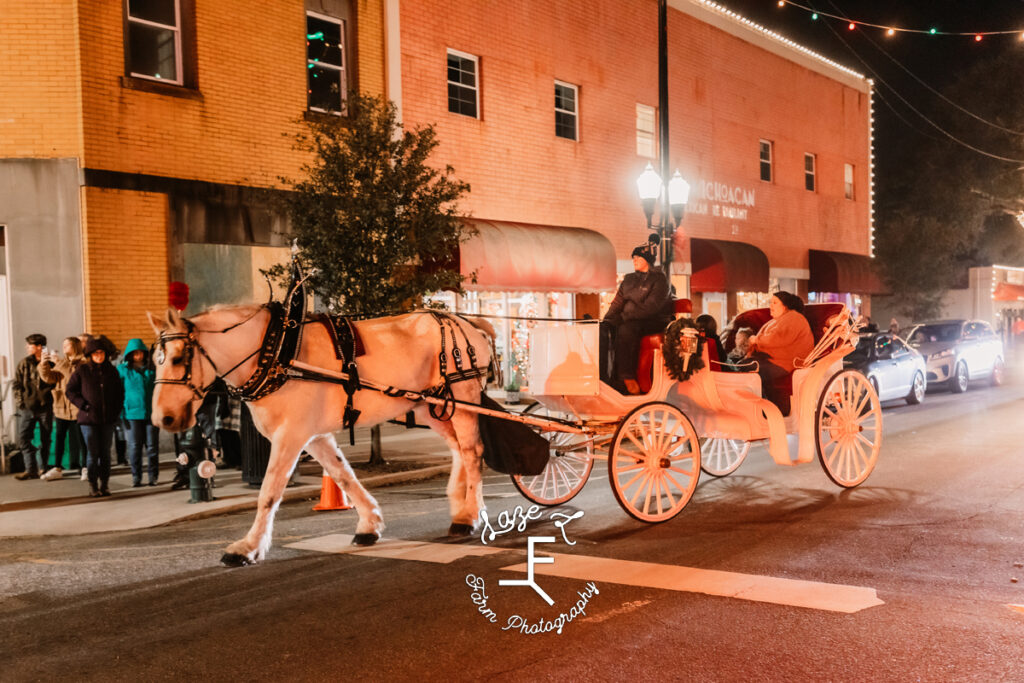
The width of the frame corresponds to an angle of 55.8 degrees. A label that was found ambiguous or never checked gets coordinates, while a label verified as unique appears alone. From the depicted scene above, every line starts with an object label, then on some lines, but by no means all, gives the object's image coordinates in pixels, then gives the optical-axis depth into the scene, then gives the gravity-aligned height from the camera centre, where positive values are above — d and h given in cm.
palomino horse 706 -59
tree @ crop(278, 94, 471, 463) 1190 +128
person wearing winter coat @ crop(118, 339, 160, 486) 1173 -101
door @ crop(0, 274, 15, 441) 1323 -43
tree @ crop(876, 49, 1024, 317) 3756 +446
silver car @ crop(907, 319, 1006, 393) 2173 -109
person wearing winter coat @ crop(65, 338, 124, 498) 1102 -95
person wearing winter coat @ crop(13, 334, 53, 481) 1224 -100
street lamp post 1527 +182
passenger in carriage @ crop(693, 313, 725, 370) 945 -20
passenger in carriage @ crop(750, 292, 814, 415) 939 -37
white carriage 826 -98
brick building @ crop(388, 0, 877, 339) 1883 +428
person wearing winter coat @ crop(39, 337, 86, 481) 1194 -71
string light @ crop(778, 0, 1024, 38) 1938 +566
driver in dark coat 873 -5
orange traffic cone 974 -181
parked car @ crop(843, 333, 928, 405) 1812 -116
